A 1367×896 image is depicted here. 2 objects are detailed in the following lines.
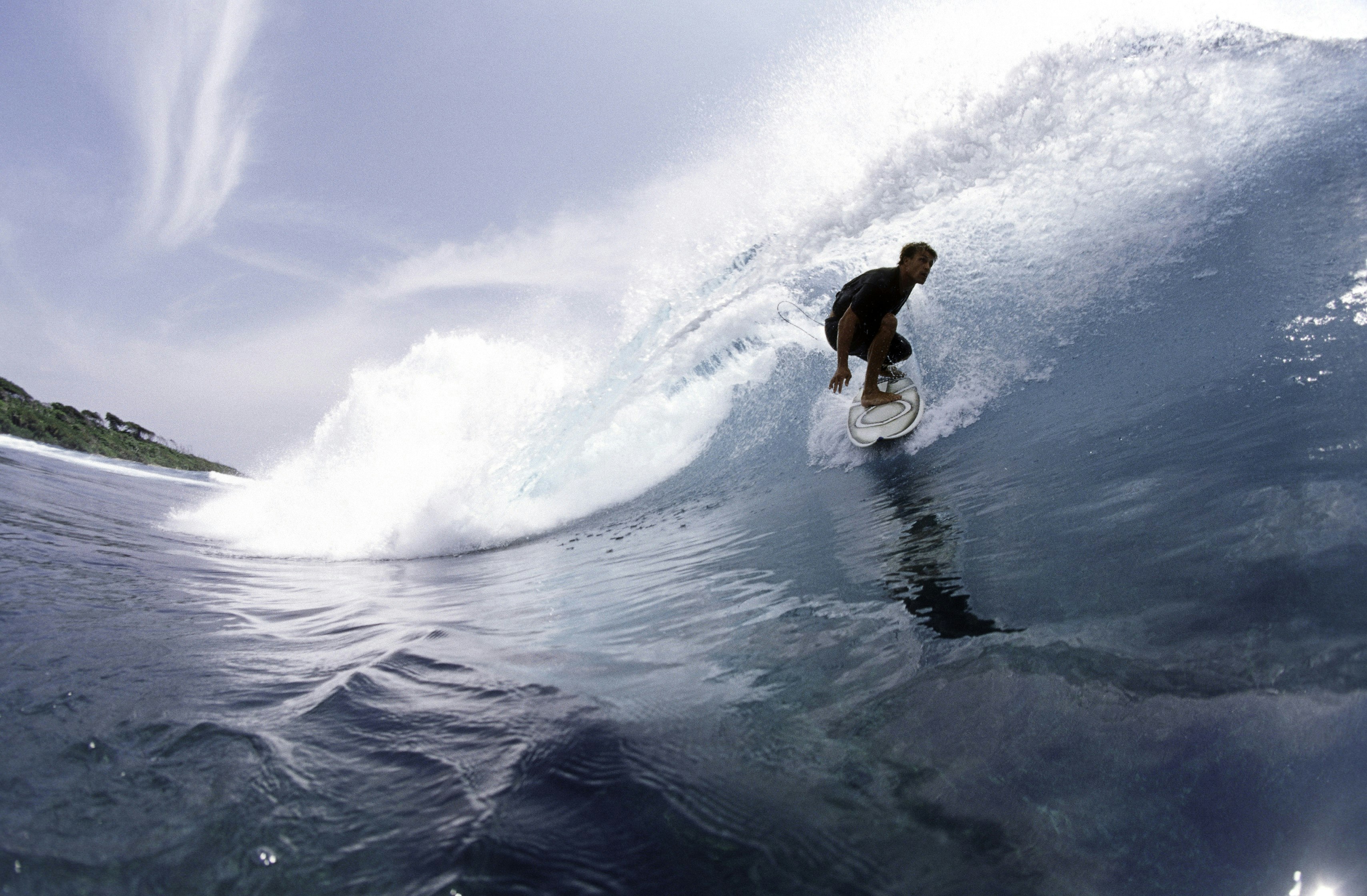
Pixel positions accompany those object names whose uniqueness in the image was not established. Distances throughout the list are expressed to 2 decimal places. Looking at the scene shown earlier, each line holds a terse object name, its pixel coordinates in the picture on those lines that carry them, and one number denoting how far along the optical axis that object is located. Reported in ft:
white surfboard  23.26
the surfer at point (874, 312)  19.29
